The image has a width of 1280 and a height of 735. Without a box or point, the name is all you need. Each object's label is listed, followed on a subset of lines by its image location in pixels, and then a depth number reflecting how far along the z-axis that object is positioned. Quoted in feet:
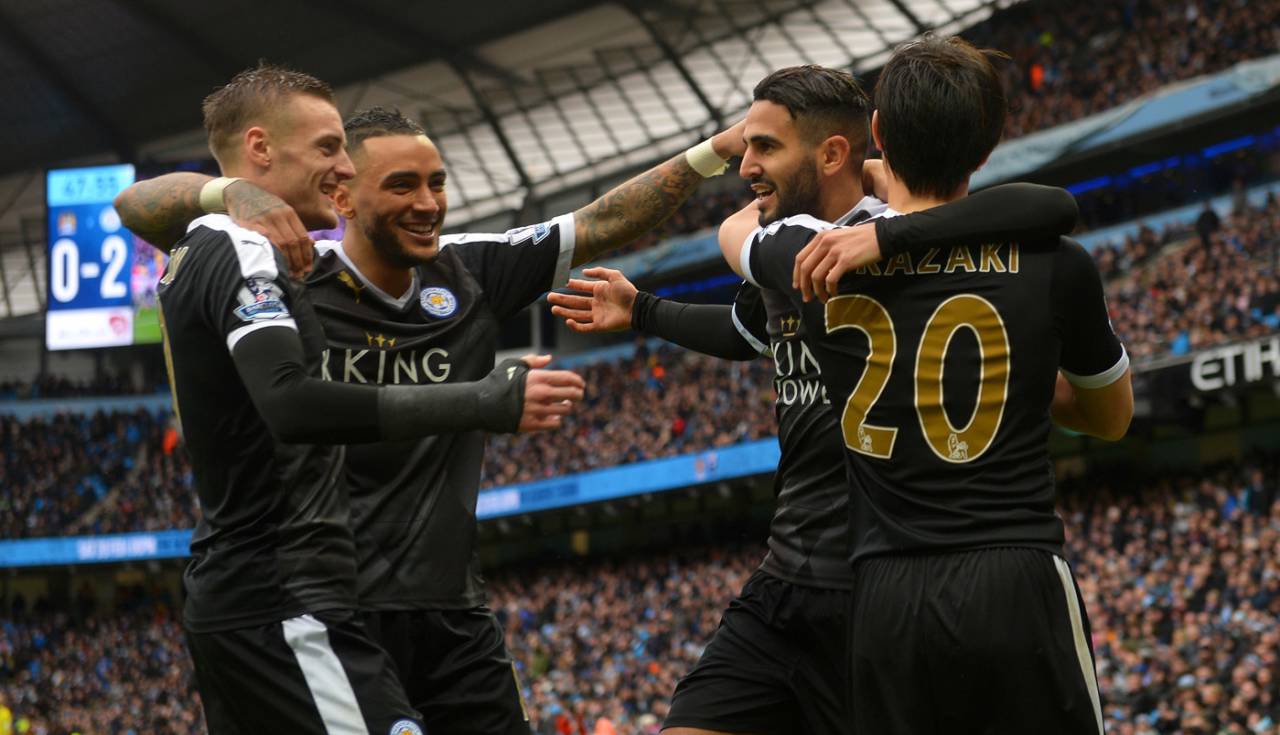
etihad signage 68.74
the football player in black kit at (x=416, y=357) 13.53
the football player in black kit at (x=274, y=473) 11.51
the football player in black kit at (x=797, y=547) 14.39
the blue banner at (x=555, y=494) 98.84
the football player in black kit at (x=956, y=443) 10.53
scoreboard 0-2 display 114.42
